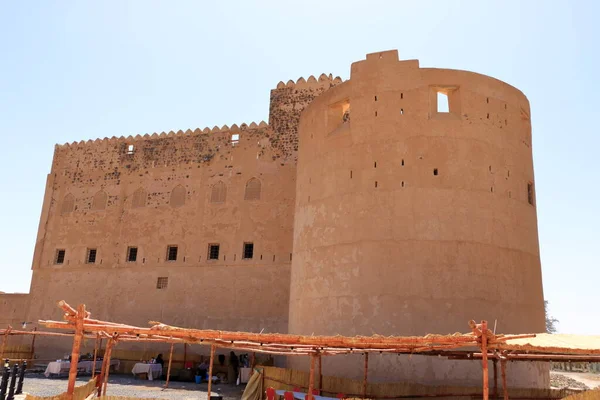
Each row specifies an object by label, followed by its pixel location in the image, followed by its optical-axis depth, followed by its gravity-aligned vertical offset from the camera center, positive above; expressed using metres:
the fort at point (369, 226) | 12.79 +2.79
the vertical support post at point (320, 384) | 11.38 -1.36
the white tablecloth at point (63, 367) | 16.75 -1.88
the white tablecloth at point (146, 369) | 16.95 -1.79
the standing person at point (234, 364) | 16.67 -1.48
